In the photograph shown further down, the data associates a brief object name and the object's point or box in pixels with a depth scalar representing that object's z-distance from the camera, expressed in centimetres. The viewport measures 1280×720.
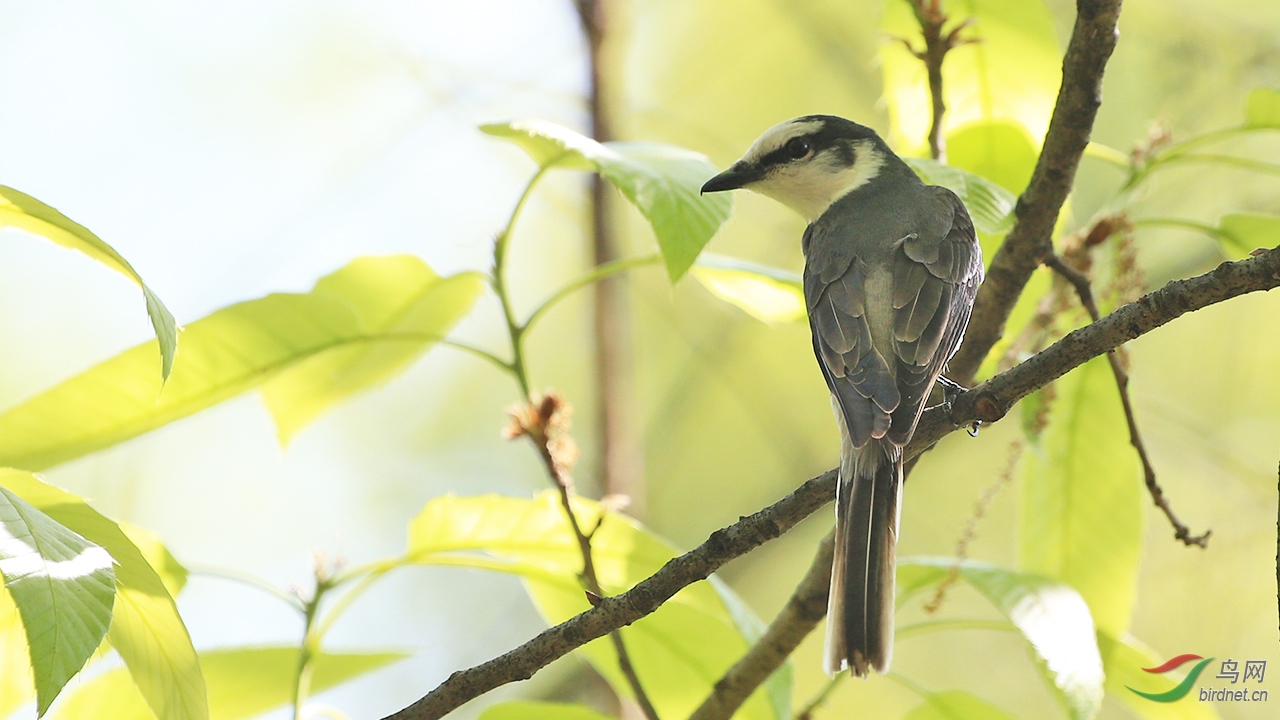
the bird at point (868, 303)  380
